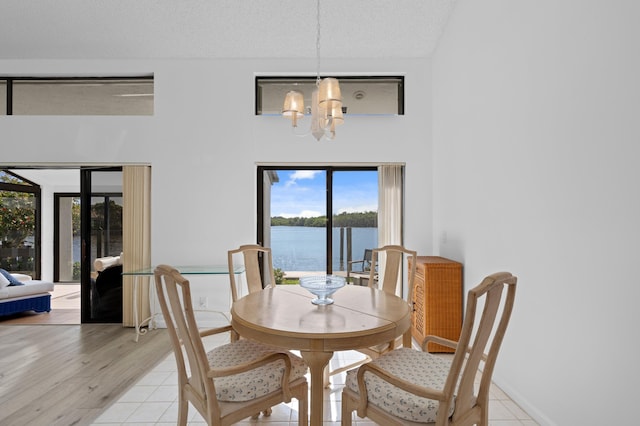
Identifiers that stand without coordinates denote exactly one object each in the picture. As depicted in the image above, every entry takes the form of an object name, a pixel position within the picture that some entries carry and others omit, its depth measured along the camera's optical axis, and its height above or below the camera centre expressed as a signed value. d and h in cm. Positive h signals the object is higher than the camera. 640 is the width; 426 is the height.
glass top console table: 337 -62
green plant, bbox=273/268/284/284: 421 -81
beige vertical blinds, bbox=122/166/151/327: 391 -10
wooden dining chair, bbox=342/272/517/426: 121 -79
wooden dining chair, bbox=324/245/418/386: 214 -56
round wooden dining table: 147 -56
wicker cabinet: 300 -82
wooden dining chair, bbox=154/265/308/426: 139 -80
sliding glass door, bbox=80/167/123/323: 400 -32
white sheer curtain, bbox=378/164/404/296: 402 +12
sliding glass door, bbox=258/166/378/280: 414 -3
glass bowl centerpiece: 195 -45
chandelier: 210 +75
